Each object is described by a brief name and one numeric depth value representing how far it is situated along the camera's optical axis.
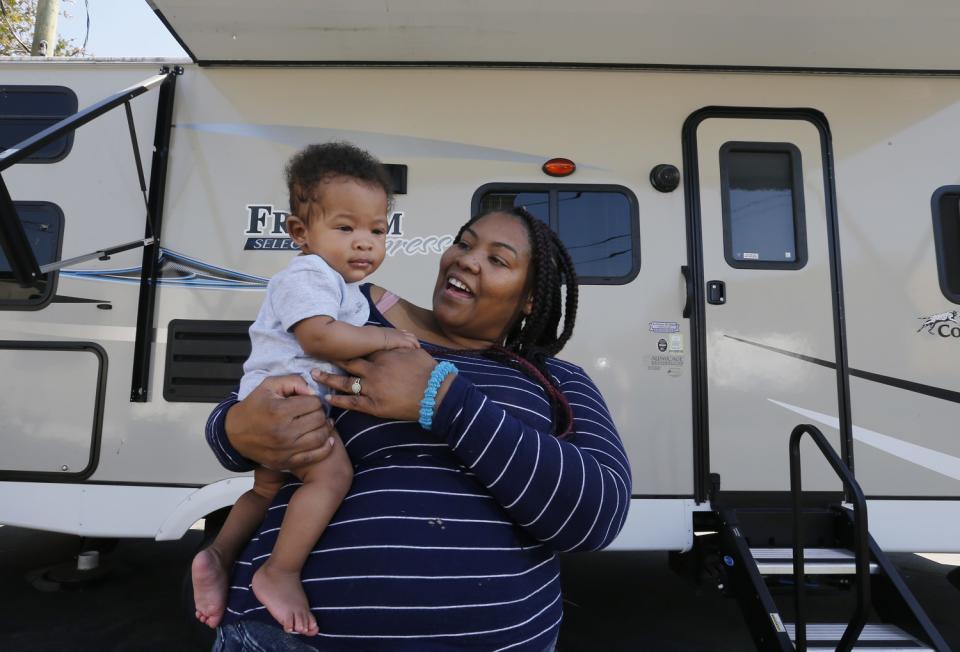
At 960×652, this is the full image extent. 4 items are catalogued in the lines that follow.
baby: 1.34
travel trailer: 3.17
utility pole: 7.00
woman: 1.29
